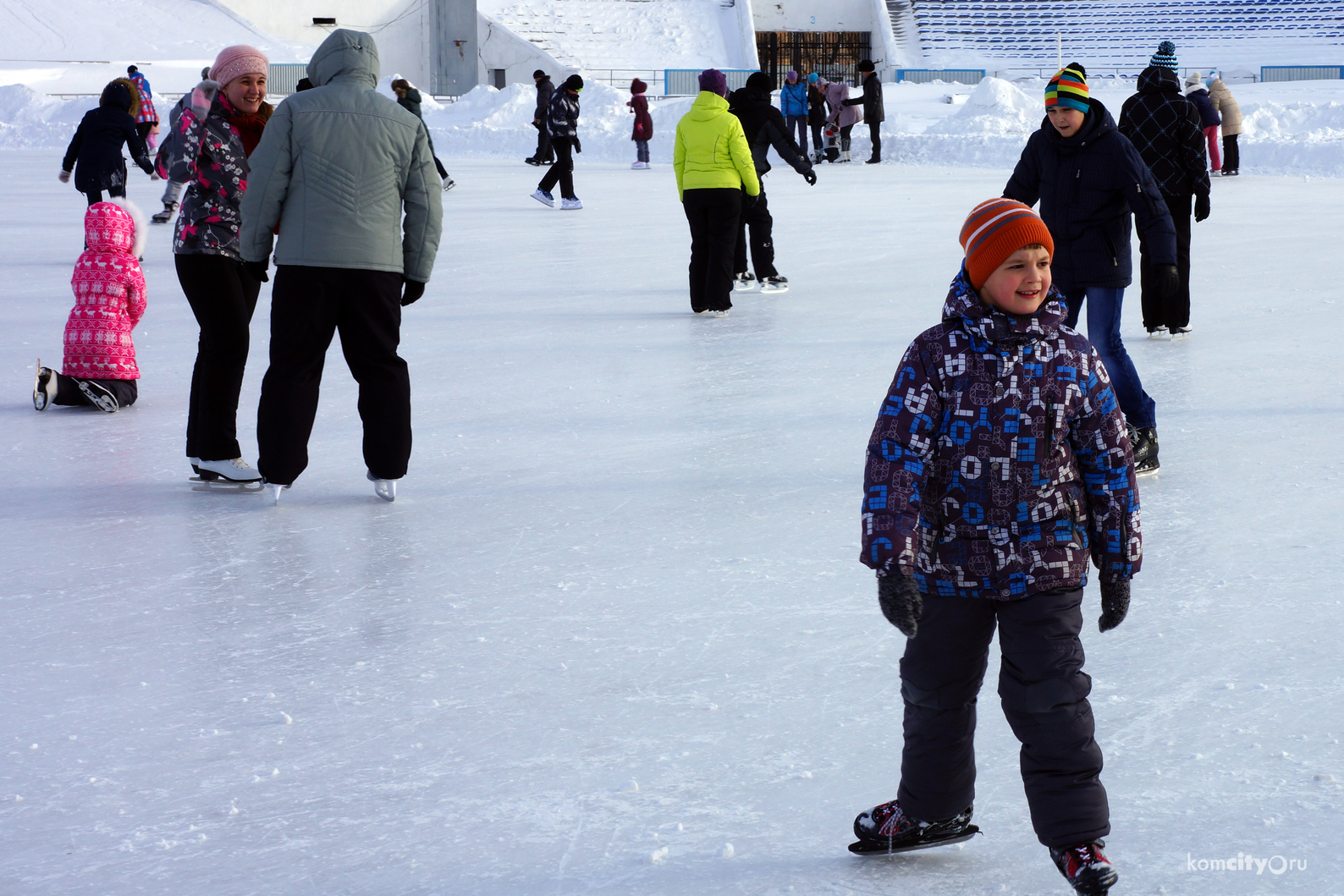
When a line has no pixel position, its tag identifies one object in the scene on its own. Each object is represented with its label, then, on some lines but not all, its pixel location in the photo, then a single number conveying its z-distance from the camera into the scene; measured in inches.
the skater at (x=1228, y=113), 1481.3
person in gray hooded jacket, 328.5
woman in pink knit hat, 356.5
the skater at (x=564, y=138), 1164.5
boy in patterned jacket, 162.2
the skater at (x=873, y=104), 1820.9
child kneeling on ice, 450.6
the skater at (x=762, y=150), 707.4
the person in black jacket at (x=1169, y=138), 527.8
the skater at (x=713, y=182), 634.8
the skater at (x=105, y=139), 833.5
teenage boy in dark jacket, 381.4
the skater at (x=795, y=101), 1868.8
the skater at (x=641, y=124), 1807.3
